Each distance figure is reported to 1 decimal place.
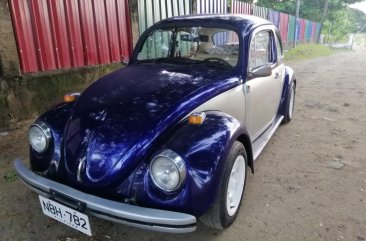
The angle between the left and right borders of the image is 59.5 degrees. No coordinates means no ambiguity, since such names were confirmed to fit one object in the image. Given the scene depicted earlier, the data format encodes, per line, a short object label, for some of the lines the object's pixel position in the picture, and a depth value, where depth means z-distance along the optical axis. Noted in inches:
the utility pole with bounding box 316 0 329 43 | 1092.5
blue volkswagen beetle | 79.7
